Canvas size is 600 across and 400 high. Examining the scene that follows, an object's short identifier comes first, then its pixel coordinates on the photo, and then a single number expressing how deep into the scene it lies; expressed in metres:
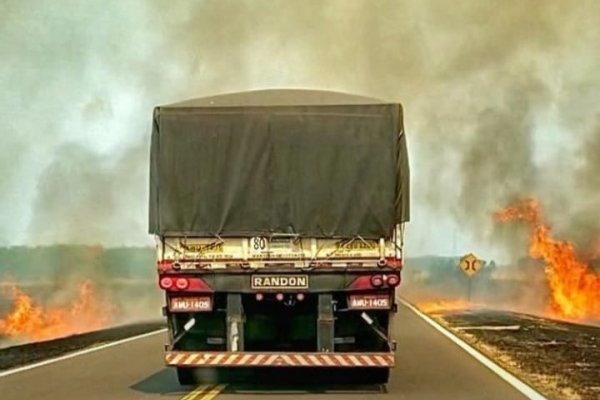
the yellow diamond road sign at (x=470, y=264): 47.81
